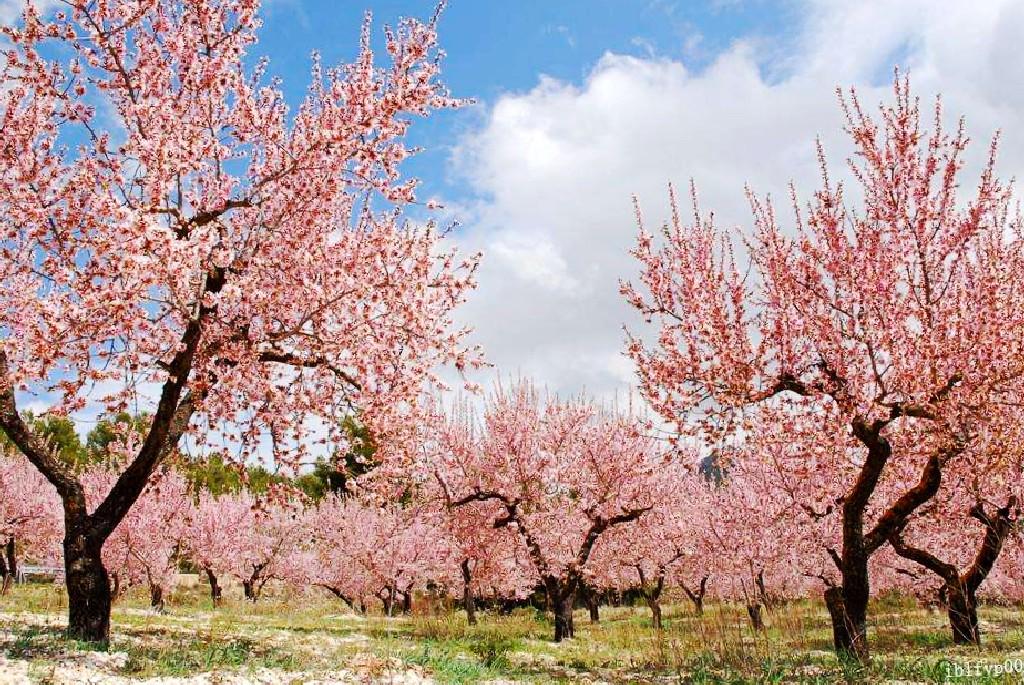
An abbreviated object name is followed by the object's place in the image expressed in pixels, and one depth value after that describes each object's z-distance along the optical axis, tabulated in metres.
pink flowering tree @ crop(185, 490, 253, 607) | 36.25
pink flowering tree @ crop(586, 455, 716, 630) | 29.06
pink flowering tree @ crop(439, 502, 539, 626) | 22.81
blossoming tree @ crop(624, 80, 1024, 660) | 10.36
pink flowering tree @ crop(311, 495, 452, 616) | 34.91
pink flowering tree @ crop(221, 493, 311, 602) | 38.62
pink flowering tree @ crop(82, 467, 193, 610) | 27.02
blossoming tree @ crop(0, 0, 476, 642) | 9.73
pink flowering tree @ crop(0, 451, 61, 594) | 33.12
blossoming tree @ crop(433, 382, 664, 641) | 21.06
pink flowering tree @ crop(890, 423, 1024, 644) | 13.61
